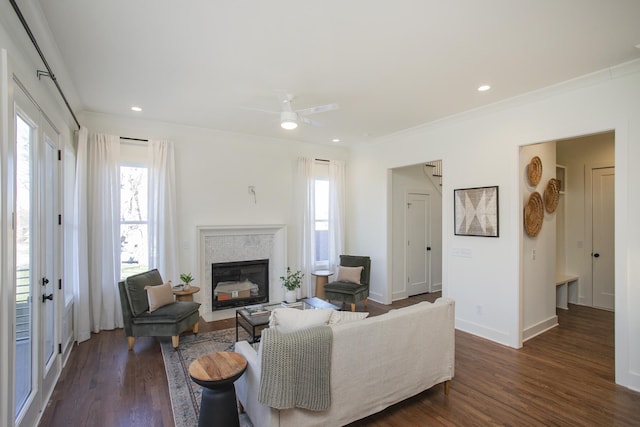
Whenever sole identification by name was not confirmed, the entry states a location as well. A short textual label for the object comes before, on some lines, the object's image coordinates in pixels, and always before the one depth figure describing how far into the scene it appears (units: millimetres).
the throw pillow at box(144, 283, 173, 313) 3867
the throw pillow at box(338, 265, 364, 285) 5434
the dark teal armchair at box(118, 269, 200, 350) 3719
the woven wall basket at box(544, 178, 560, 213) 4391
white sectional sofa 2178
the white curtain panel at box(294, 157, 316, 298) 5914
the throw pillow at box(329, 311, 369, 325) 2418
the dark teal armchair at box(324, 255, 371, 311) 5125
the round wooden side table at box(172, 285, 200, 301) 4329
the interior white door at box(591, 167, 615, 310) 5195
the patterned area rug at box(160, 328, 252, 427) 2541
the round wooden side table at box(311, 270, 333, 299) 5709
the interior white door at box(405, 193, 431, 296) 6238
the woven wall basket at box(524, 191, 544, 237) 3959
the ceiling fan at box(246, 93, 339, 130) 3279
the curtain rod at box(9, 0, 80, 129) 1841
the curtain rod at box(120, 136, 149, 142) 4552
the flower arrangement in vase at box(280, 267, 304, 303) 5402
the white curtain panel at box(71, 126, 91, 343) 4055
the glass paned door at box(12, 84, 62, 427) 2170
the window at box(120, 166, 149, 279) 4562
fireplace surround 4996
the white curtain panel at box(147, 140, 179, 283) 4613
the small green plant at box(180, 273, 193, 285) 4531
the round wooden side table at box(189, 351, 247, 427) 2035
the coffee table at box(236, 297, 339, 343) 3471
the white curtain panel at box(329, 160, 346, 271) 6250
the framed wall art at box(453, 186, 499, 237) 4047
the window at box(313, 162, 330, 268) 6246
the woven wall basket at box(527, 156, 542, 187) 4000
